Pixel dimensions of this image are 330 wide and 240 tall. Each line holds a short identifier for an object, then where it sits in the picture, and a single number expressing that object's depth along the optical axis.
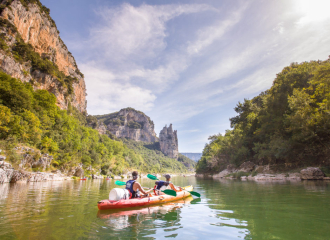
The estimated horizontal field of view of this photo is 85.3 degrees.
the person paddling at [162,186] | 9.19
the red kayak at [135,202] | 6.73
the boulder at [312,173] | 17.38
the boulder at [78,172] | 37.56
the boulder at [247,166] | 32.06
